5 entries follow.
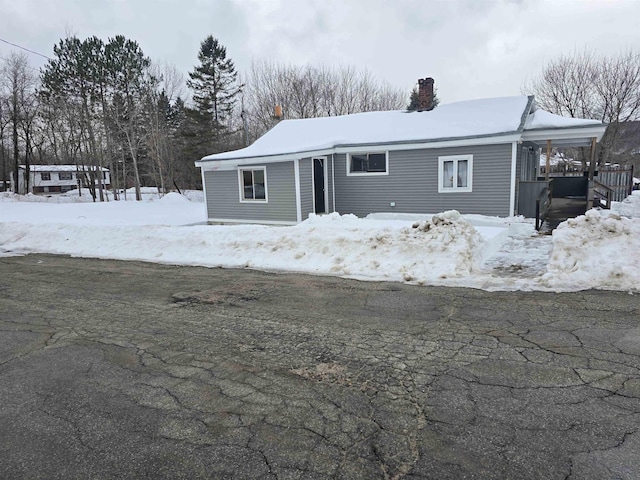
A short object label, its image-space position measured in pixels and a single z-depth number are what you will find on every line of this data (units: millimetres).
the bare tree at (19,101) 36406
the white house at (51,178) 55166
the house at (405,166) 13648
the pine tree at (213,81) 40031
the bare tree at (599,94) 27109
